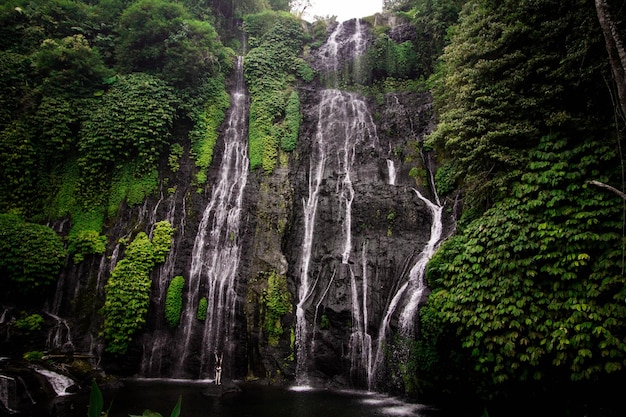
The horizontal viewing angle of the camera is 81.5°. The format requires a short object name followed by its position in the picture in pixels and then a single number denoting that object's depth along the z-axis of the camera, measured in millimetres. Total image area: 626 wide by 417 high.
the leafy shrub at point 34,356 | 10975
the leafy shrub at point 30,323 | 12242
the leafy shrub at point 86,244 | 13938
